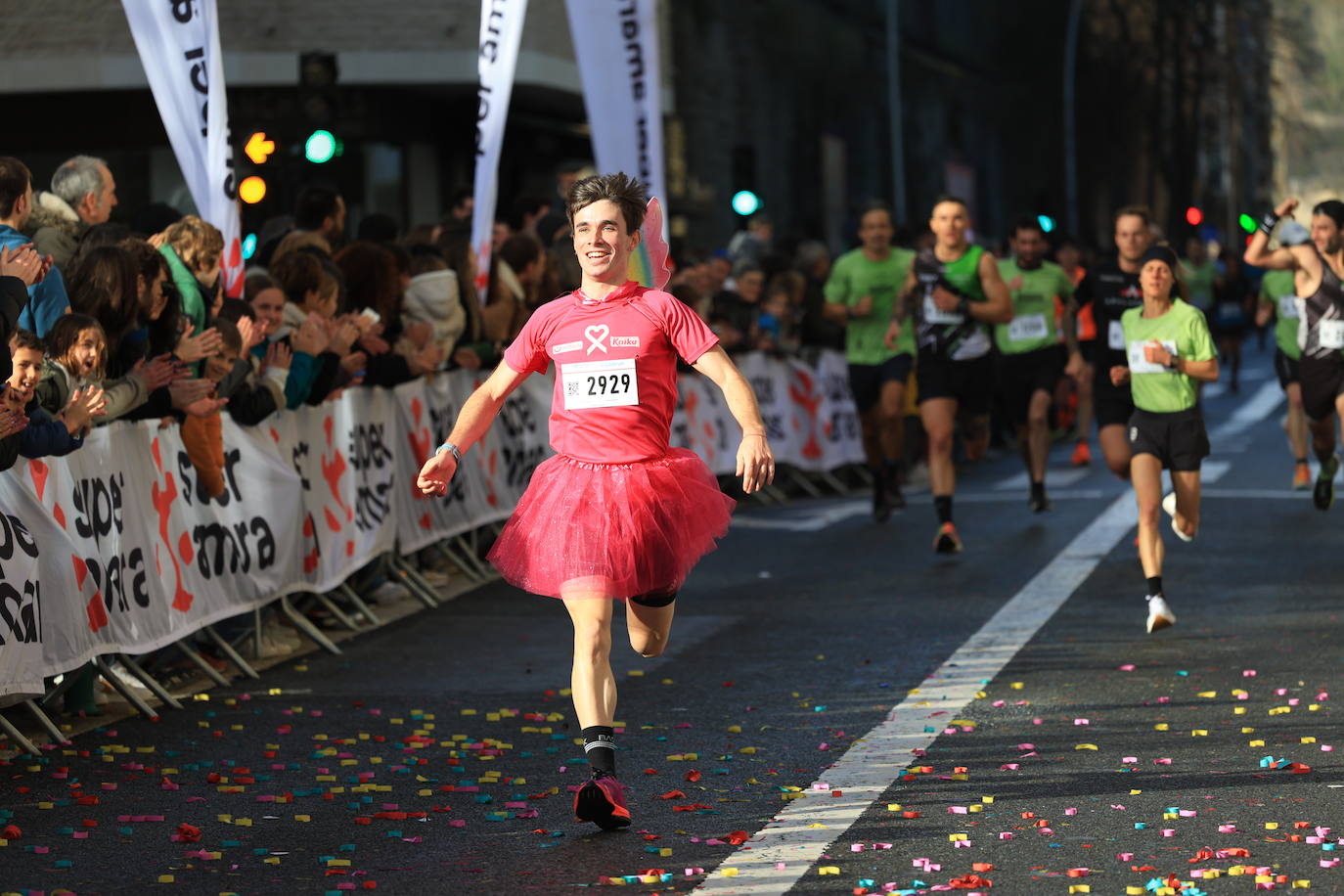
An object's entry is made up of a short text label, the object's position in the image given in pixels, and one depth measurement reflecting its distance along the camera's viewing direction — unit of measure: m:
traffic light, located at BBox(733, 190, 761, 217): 25.05
